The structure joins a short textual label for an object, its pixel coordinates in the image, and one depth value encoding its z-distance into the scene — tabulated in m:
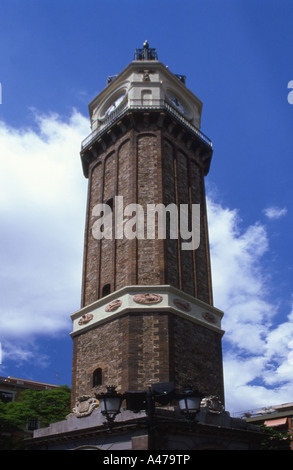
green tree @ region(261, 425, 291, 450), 19.70
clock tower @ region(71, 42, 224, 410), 19.11
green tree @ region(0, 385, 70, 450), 29.52
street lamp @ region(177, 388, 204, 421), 9.35
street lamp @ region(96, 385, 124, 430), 9.40
